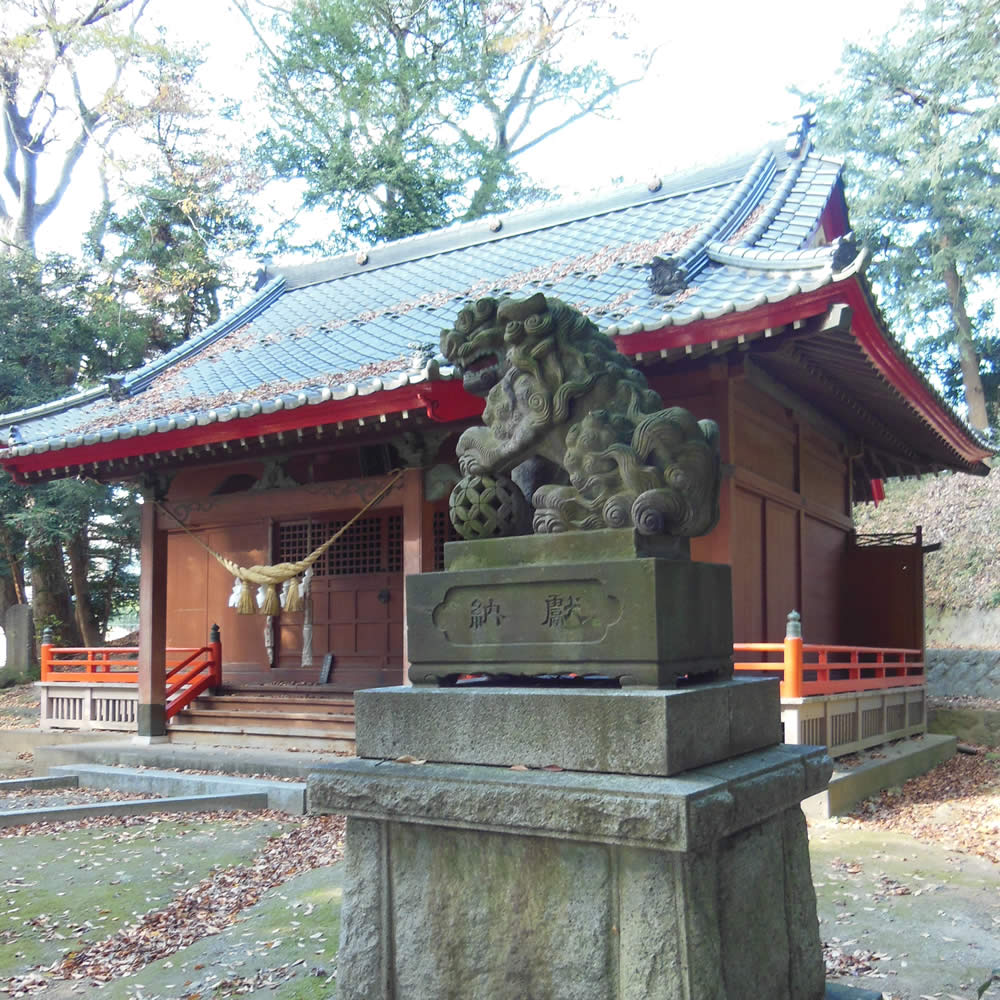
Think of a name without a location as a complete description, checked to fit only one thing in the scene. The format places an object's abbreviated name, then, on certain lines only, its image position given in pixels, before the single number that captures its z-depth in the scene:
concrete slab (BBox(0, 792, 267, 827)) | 8.16
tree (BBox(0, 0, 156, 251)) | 22.11
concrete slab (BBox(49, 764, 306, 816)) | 8.31
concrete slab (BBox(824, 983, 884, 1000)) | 3.46
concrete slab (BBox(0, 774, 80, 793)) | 9.67
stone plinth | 2.73
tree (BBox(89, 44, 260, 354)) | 20.28
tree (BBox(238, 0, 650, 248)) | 23.61
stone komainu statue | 3.34
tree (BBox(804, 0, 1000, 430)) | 20.95
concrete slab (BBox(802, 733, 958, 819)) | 7.59
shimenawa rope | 10.60
